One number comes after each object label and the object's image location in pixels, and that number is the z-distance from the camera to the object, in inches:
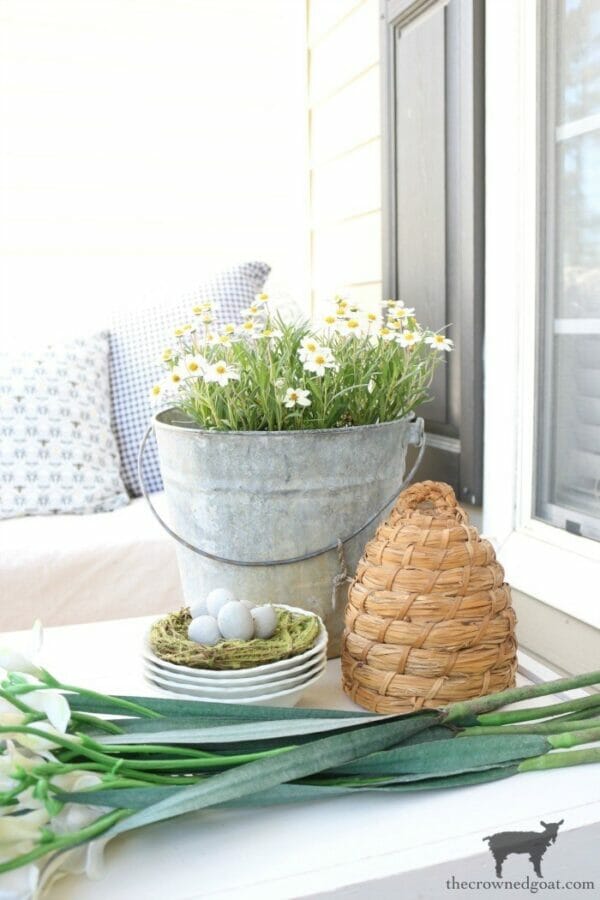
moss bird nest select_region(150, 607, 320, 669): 32.3
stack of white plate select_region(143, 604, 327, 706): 31.6
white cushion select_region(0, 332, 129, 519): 75.1
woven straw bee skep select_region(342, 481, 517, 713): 32.4
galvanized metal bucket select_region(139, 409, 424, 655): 37.2
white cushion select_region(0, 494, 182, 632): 68.3
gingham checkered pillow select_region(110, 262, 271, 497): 83.0
